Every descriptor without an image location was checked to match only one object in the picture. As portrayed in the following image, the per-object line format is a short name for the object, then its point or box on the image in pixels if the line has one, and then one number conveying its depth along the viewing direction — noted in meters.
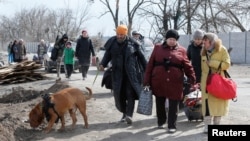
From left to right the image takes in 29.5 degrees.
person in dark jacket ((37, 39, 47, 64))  26.99
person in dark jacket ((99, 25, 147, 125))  8.78
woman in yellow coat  7.51
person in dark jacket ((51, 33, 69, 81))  18.16
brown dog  8.05
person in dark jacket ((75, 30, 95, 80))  16.53
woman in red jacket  7.88
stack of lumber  17.78
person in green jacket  17.91
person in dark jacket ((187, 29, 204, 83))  9.06
